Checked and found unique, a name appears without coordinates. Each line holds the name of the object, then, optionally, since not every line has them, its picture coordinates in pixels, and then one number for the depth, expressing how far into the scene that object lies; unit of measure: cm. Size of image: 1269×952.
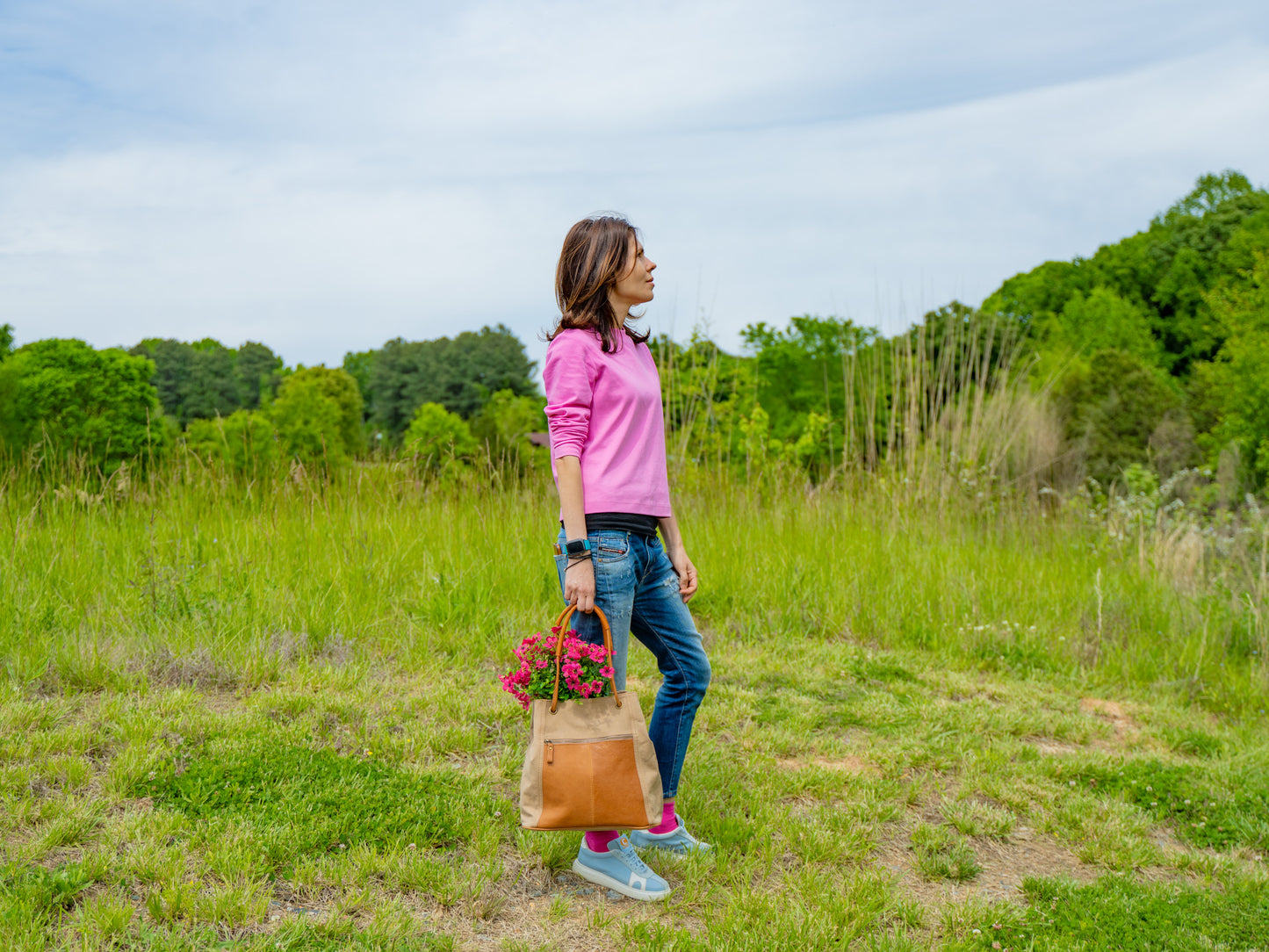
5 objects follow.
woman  217
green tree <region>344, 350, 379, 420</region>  5002
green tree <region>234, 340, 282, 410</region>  4088
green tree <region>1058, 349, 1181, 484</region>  1445
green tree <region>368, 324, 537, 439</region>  4238
